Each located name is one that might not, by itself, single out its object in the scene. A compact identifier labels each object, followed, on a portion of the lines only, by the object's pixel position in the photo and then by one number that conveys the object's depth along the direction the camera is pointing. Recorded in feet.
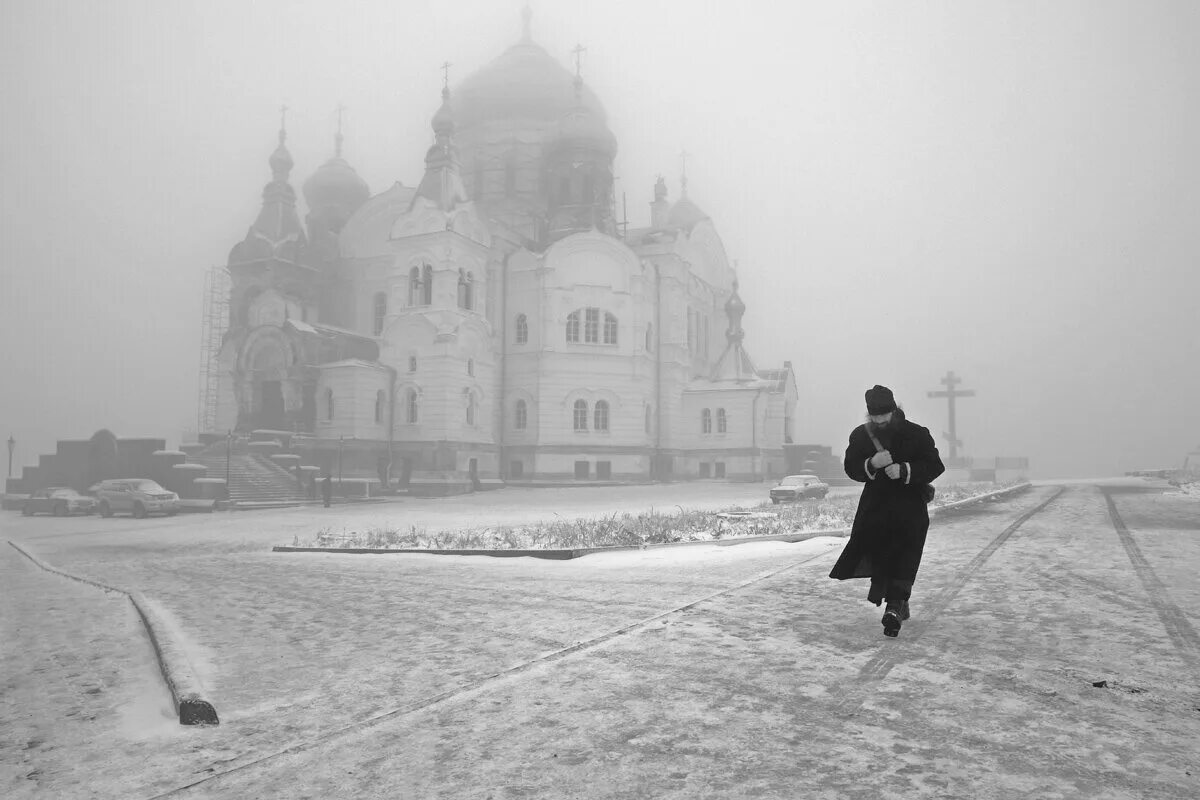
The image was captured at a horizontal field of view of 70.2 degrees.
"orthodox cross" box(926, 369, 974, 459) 144.56
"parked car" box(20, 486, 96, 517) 81.61
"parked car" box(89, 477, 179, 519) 77.61
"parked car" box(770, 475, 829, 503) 80.33
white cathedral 115.55
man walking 18.08
